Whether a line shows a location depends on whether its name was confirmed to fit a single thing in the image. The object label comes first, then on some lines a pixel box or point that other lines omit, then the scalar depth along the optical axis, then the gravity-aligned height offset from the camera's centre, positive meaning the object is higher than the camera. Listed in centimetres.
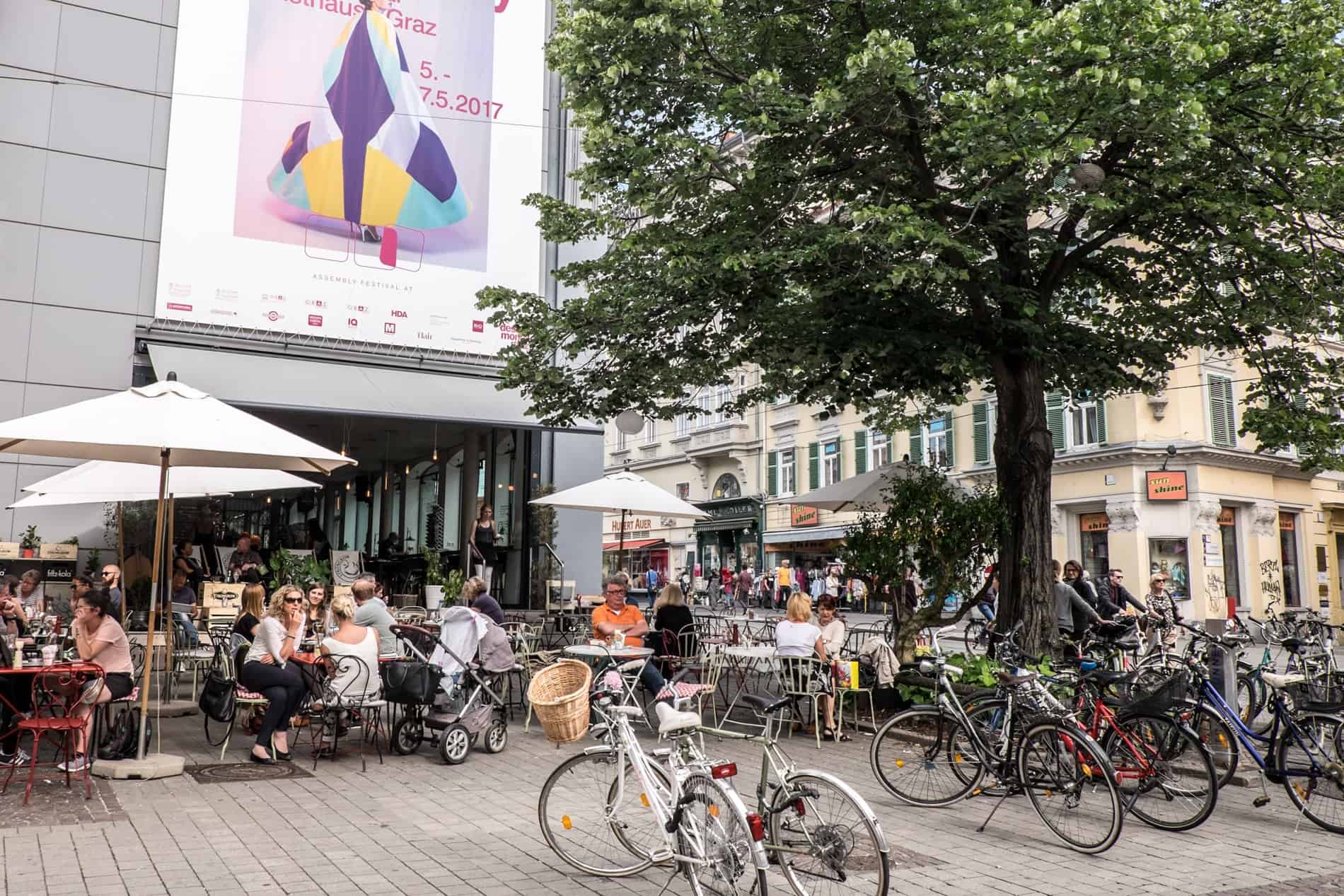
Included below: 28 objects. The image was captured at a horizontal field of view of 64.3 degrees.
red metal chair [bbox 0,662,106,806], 657 -74
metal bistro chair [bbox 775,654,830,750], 919 -78
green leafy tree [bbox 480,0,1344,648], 848 +356
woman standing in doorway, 1586 +68
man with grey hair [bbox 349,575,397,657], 944 -27
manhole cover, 741 -134
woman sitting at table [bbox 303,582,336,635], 940 -31
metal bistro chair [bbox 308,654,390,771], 799 -84
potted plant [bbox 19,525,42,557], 1493 +53
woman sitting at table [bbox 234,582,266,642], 908 -24
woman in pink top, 736 -44
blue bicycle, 647 -96
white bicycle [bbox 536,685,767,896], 450 -104
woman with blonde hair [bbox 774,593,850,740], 935 -51
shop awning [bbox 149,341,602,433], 1588 +308
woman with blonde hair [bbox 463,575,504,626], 1001 -12
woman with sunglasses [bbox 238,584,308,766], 799 -72
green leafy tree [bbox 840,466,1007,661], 1041 +44
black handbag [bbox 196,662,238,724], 816 -88
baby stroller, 814 -79
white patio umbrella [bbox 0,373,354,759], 713 +104
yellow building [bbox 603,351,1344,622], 2877 +275
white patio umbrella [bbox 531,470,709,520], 1366 +113
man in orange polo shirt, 1044 -31
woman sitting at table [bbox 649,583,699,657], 1099 -40
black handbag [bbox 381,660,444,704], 808 -73
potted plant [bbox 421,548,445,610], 1622 +6
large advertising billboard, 1703 +696
